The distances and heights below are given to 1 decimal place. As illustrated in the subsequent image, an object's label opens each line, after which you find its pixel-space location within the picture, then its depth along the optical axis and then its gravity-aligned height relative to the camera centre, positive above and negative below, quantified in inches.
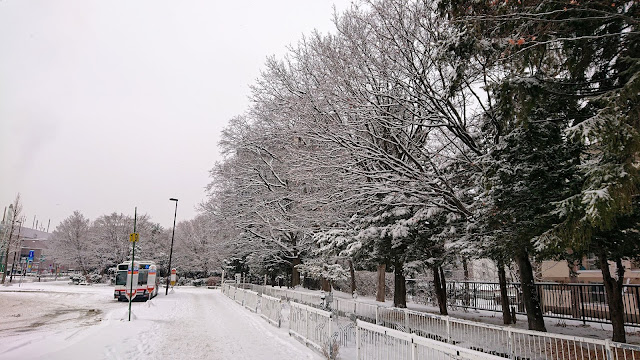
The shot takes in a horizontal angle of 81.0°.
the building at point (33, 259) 1931.3 -37.6
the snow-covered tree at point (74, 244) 2167.8 +51.2
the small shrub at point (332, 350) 309.6 -77.9
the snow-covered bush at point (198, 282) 2175.0 -159.3
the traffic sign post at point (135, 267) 548.9 -36.5
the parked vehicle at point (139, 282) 977.1 -75.7
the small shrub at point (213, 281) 2124.8 -149.7
